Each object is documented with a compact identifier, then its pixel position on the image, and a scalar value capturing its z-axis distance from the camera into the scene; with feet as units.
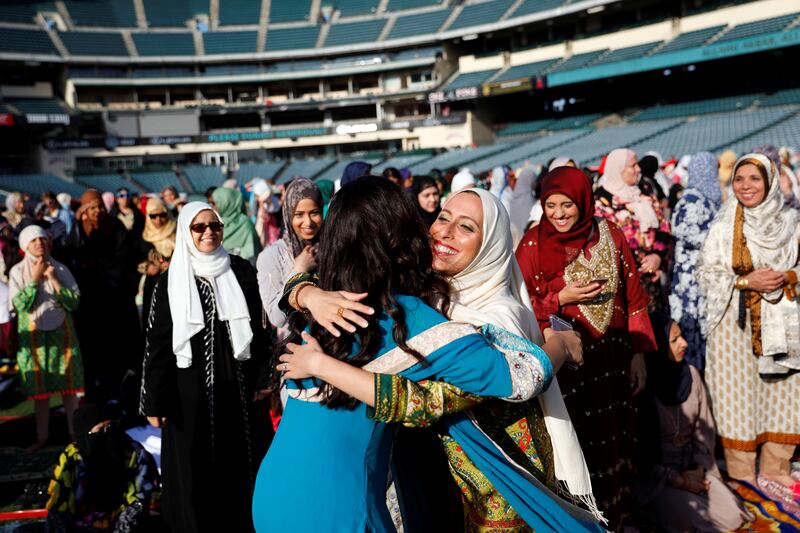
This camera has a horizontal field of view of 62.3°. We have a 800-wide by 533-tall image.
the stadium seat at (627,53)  91.66
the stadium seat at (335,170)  110.94
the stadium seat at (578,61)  99.19
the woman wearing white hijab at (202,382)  9.55
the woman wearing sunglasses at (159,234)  14.70
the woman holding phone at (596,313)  9.42
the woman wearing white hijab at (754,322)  12.22
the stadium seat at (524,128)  108.85
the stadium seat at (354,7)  138.77
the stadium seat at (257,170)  115.43
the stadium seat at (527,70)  105.91
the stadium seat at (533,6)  106.11
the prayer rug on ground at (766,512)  11.18
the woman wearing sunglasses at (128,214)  22.59
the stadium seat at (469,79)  114.52
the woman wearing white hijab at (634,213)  12.96
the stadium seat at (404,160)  110.22
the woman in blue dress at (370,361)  5.01
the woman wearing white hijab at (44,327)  15.74
